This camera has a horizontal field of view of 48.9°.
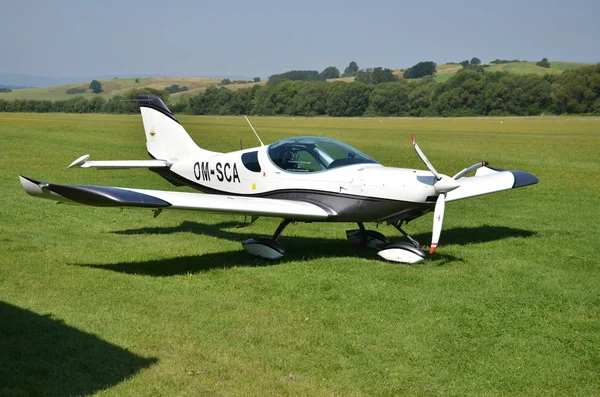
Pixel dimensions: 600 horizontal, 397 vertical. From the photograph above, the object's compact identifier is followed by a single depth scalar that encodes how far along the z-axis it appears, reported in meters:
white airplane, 8.84
